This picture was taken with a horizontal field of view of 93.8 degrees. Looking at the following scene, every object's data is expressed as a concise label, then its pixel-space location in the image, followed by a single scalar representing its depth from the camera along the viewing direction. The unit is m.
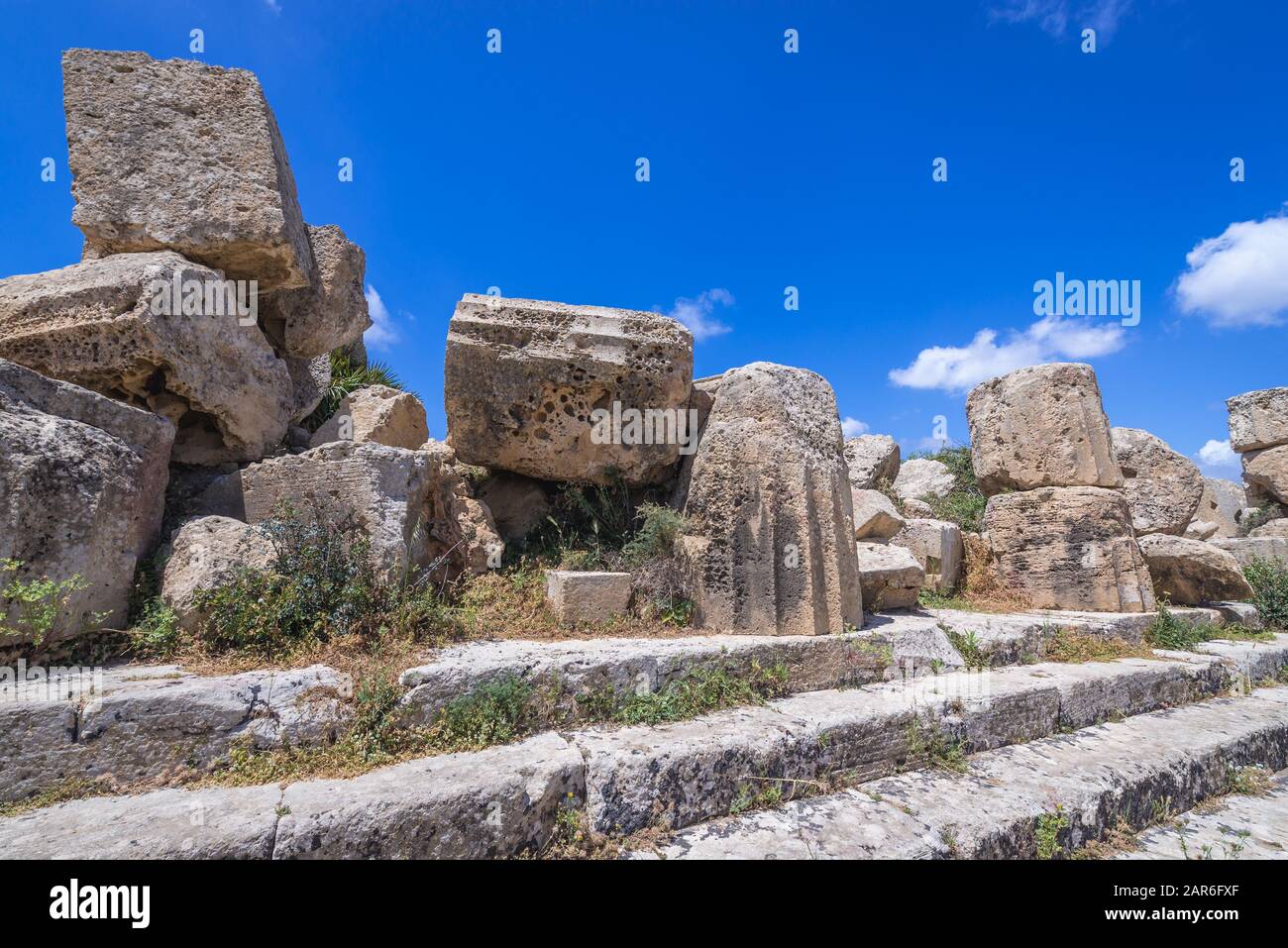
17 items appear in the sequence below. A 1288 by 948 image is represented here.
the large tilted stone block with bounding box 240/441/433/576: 3.72
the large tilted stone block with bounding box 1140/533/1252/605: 6.63
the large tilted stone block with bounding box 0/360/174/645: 2.87
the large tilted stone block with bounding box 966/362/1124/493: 5.98
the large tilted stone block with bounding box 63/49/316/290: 4.08
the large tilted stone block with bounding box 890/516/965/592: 6.51
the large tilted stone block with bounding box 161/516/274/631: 3.19
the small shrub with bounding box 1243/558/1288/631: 7.32
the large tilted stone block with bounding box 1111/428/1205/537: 8.08
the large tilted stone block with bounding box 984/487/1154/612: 5.85
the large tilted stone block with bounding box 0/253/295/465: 3.70
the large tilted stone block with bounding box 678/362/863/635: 4.25
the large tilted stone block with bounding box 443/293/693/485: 4.79
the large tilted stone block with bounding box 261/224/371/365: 4.99
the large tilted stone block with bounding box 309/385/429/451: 5.21
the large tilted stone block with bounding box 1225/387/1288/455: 9.73
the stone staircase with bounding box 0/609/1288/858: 2.23
